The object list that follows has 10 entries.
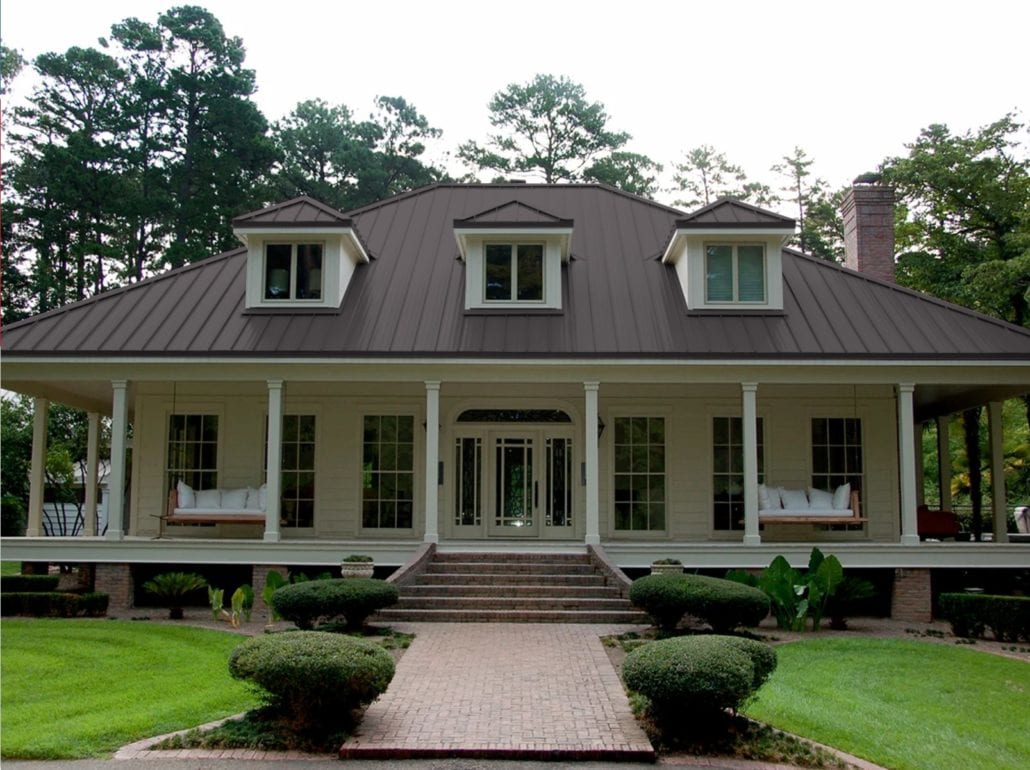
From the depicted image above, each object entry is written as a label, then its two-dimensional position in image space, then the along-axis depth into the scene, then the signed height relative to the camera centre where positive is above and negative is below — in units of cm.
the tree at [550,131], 3903 +1412
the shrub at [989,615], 1358 -182
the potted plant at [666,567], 1450 -123
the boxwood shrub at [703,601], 1175 -140
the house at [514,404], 1755 +148
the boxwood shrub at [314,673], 774 -150
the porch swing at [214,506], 1695 -42
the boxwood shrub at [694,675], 770 -151
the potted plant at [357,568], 1441 -124
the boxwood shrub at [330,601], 1202 -143
